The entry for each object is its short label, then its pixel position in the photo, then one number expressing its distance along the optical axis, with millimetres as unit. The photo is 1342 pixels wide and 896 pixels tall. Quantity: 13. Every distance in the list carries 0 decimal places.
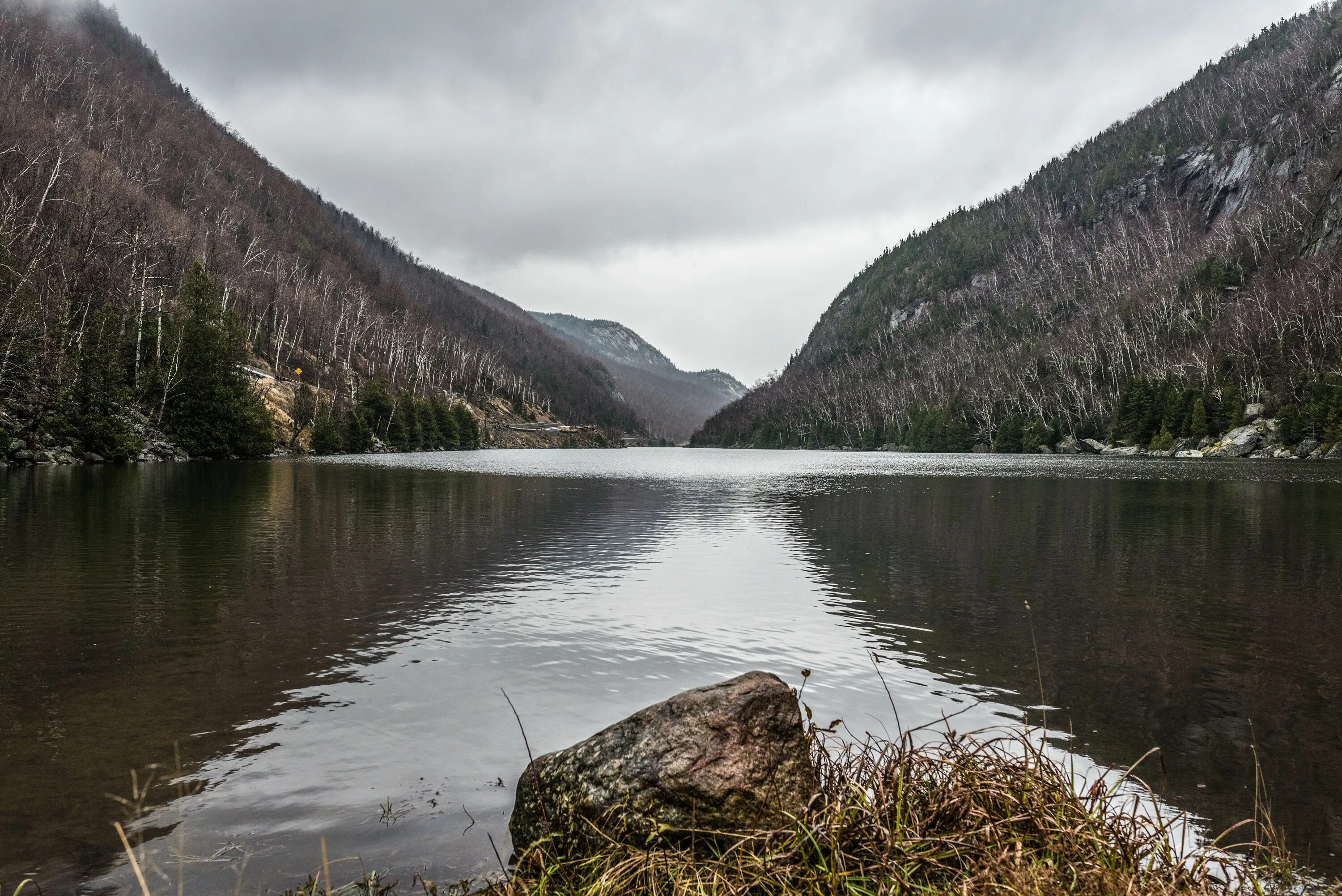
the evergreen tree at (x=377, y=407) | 115312
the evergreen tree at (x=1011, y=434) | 133125
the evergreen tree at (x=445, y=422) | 134750
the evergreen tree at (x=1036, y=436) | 124875
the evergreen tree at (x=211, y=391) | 70688
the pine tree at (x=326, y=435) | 96688
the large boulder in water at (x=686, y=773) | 4586
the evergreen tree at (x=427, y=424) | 126875
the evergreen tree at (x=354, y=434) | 106000
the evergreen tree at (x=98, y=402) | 53844
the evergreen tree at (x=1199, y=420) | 98562
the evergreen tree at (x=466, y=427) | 143000
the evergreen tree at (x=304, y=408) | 100625
